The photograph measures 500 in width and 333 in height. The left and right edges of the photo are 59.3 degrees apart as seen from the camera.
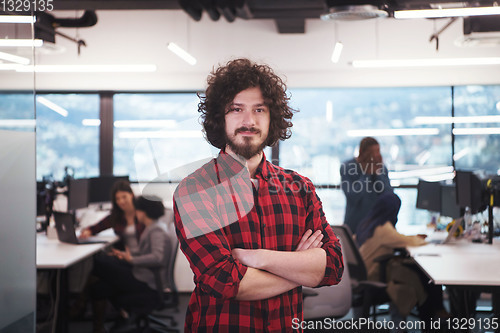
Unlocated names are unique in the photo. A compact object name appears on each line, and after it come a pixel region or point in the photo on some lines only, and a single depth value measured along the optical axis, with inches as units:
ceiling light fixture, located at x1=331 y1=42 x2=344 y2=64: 172.8
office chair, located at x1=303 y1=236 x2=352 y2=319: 109.0
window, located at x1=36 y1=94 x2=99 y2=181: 201.3
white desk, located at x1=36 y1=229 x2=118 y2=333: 119.6
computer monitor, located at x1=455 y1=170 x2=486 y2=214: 114.2
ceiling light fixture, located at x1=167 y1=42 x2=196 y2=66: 163.0
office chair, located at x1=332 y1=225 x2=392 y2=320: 122.2
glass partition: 69.4
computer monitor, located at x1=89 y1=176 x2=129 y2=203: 172.8
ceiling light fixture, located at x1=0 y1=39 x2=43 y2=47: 68.6
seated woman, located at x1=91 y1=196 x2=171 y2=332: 130.4
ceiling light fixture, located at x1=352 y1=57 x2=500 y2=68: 107.8
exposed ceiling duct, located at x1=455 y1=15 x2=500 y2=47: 104.0
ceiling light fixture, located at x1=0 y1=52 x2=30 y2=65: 69.0
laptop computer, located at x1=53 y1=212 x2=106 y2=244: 142.3
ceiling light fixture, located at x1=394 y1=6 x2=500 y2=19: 101.0
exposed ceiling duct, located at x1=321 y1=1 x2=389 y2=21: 123.3
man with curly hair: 61.5
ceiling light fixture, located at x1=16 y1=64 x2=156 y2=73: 170.1
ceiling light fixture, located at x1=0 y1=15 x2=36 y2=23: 68.6
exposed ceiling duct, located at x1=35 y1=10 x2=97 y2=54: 115.2
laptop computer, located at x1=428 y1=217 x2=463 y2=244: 120.7
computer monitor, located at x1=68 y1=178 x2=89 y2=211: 165.2
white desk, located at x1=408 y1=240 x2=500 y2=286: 95.3
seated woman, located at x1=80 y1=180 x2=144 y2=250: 145.6
